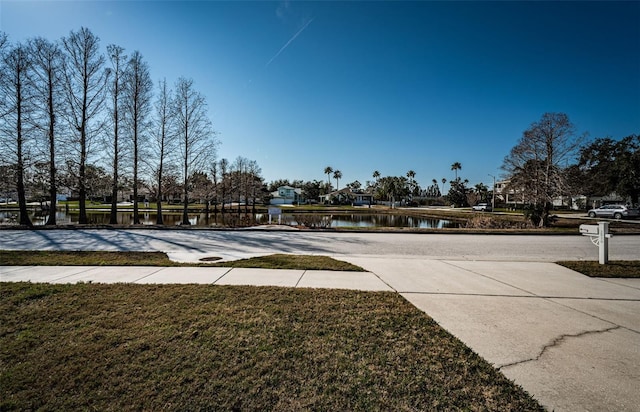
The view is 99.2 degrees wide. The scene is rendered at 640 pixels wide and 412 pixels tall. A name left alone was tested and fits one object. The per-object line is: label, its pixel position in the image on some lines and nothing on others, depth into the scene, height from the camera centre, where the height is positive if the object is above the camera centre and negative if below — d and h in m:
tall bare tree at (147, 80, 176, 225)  19.94 +3.80
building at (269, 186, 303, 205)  85.88 +2.38
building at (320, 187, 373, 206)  87.44 +1.89
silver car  28.30 -0.80
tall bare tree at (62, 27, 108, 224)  17.34 +6.90
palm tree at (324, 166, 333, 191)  120.50 +14.80
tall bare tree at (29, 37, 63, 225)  16.50 +6.43
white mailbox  8.65 -0.82
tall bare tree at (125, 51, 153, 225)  19.16 +7.21
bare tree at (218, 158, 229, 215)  45.56 +5.89
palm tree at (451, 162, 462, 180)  103.88 +14.43
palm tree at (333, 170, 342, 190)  123.36 +12.90
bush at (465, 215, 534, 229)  21.07 -1.61
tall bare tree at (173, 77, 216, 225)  20.62 +5.50
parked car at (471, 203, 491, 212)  47.09 -0.74
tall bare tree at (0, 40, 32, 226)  15.89 +5.65
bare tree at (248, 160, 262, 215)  45.97 +4.87
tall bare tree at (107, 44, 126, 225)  18.65 +6.09
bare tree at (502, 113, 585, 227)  21.45 +3.34
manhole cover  8.12 -1.70
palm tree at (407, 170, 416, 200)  112.38 +9.54
